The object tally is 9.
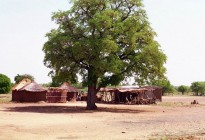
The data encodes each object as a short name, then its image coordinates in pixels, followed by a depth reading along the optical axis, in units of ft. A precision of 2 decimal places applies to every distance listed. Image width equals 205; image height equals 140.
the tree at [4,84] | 297.33
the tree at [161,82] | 150.19
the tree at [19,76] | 413.39
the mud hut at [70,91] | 228.63
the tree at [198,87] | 492.54
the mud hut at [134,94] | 216.90
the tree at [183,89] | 544.21
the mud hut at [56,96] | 211.61
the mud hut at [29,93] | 203.30
